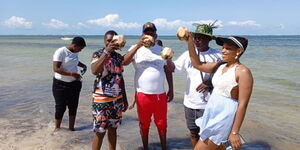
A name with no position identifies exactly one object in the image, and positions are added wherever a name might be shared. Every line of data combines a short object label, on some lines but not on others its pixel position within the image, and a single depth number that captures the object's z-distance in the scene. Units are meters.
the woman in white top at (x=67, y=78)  5.55
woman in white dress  2.96
